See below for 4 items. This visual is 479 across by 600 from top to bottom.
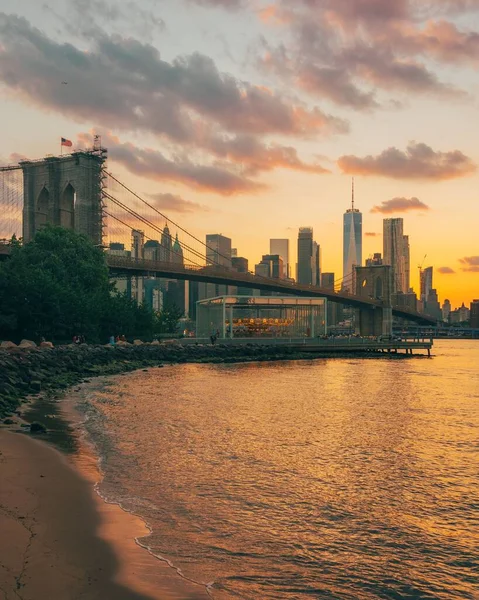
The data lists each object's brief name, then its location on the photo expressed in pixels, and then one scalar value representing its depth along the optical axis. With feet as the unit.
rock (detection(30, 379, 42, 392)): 102.16
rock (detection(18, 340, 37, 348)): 163.86
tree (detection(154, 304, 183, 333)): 313.34
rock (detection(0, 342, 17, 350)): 152.44
